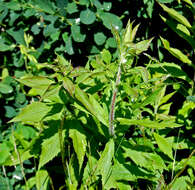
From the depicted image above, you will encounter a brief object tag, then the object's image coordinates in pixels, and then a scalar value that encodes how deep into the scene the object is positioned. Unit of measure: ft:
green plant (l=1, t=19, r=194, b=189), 5.44
